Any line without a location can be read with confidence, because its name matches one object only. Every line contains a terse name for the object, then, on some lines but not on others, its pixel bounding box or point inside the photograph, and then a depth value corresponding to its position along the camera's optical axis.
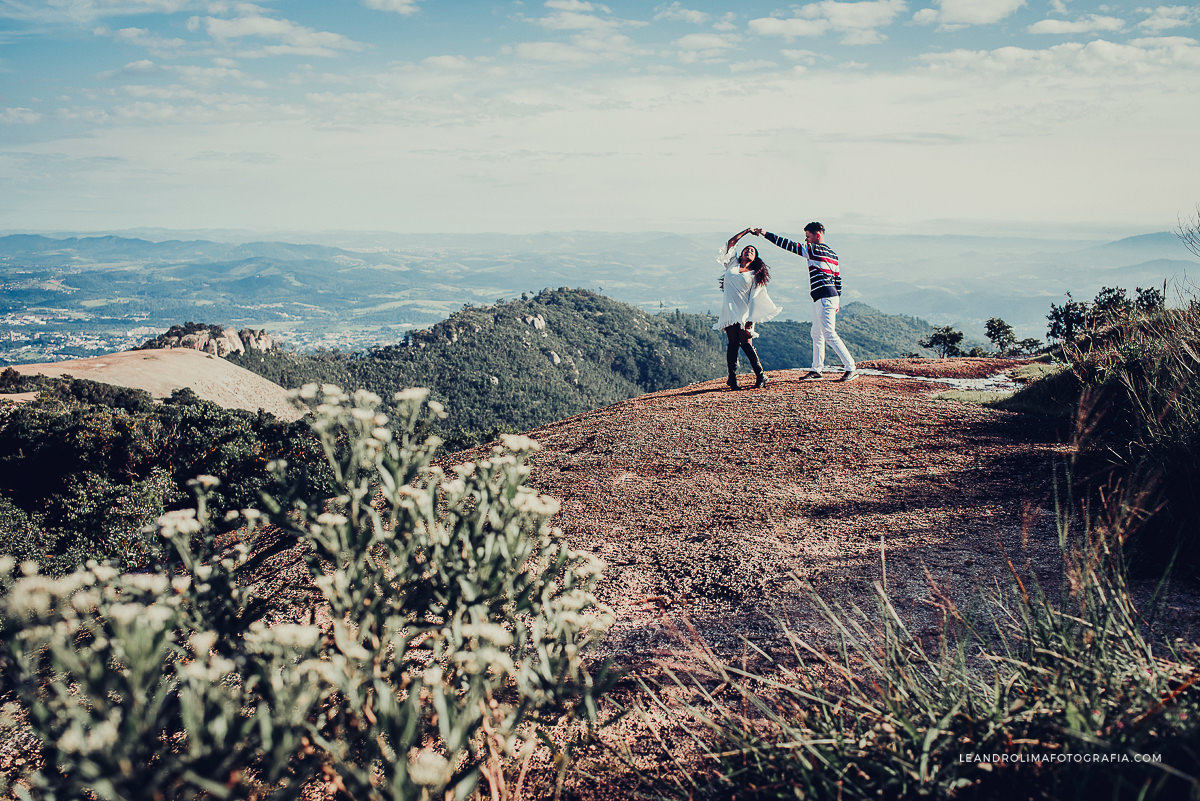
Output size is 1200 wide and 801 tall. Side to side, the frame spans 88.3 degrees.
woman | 9.21
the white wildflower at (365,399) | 2.46
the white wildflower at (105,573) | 1.89
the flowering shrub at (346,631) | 1.43
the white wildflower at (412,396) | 2.33
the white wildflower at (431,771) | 1.55
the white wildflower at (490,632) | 1.85
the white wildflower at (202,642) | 1.61
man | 9.03
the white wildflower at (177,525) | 2.08
